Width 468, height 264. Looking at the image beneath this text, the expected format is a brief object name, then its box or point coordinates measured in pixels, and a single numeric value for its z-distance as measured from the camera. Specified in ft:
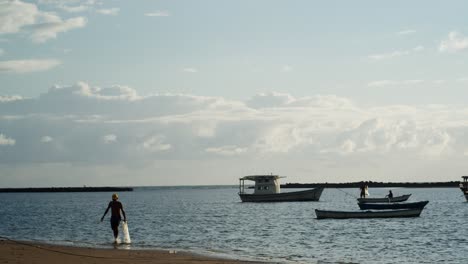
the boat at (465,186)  316.48
